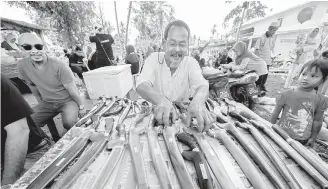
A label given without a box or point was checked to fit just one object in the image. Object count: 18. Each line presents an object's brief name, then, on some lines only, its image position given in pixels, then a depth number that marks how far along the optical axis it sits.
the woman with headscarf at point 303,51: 4.12
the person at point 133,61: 5.27
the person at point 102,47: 4.34
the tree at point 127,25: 10.71
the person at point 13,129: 1.20
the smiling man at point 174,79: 1.28
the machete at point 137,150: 0.79
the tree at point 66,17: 11.66
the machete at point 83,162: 0.81
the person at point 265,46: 4.21
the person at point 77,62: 5.57
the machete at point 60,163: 0.79
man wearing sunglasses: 2.20
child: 1.47
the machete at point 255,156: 0.77
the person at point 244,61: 3.40
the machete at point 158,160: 0.77
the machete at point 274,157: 0.75
